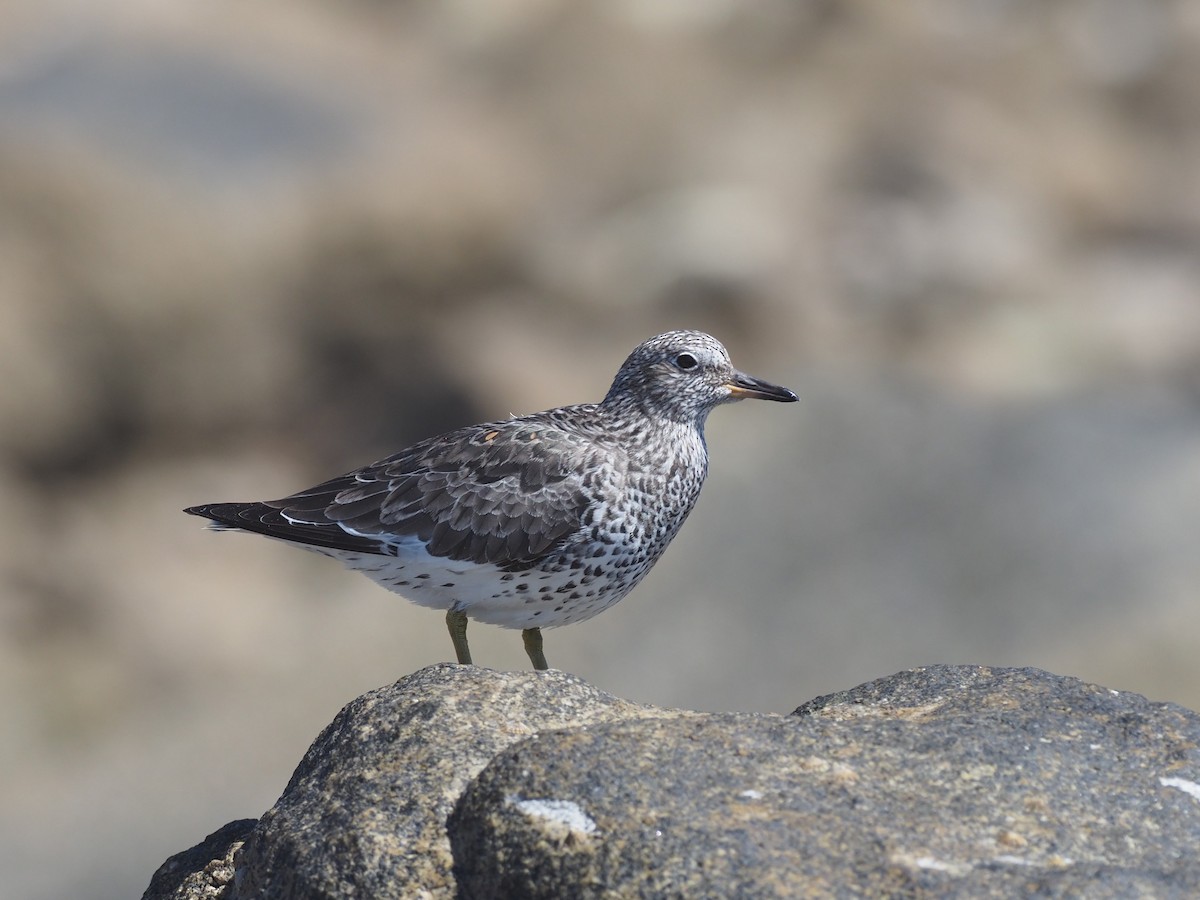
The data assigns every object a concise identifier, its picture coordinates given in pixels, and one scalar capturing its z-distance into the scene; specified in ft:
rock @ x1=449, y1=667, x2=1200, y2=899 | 34.27
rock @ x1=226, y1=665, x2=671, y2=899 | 38.04
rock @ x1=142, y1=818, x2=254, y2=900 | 46.85
